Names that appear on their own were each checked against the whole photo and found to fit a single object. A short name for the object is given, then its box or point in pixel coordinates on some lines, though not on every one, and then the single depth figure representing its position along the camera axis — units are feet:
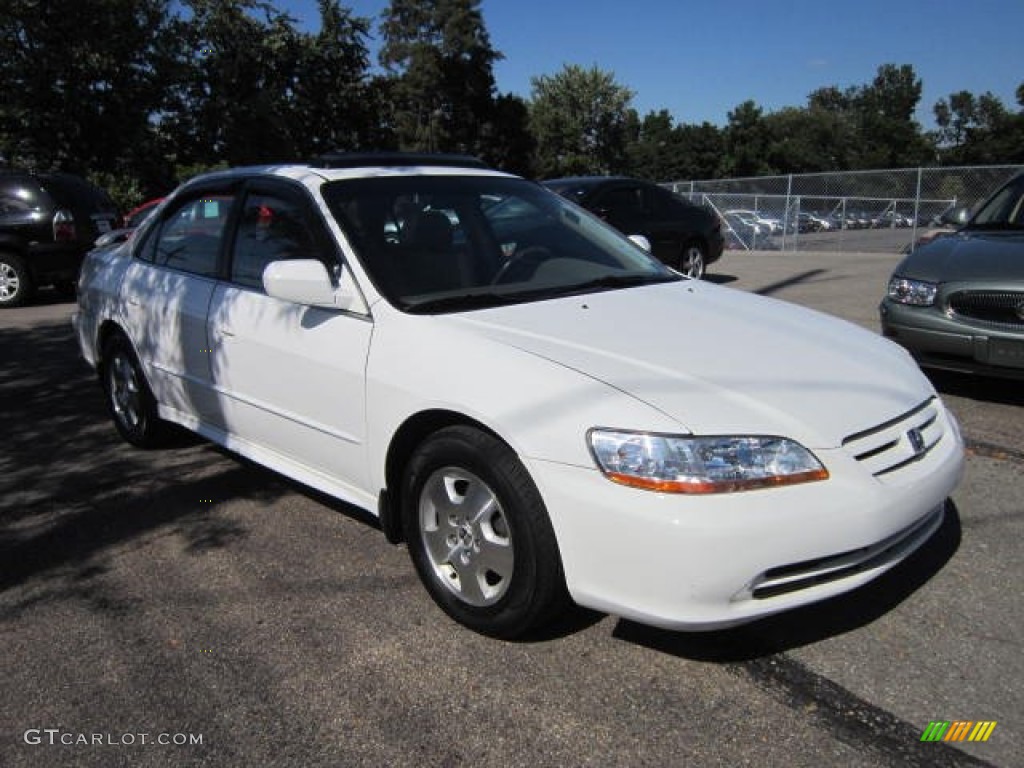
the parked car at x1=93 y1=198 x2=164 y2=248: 45.12
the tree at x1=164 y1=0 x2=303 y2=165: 102.78
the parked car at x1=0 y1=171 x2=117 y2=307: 35.58
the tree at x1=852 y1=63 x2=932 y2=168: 293.23
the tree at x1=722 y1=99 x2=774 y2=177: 282.15
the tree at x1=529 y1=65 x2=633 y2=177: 248.73
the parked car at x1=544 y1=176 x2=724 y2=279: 35.63
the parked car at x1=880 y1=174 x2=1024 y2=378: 16.25
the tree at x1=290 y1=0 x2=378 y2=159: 126.52
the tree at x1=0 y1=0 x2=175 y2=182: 75.41
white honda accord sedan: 7.66
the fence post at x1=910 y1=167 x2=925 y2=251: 60.54
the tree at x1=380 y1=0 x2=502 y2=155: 177.68
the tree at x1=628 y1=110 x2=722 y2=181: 289.74
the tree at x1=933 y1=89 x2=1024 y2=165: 254.68
